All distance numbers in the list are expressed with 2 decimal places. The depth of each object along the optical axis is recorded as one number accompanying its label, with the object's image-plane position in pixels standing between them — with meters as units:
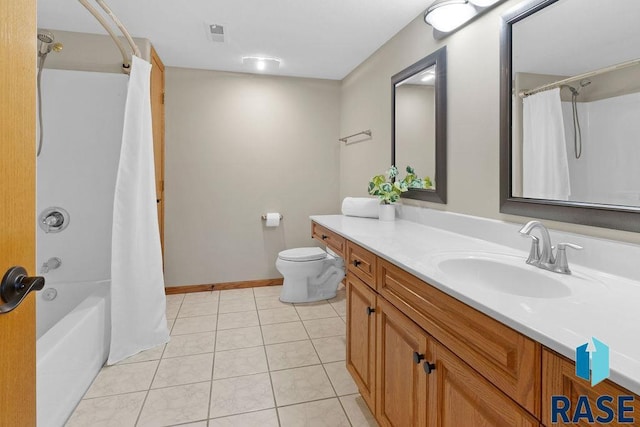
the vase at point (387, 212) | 2.34
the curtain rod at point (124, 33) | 1.75
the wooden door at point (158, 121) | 2.93
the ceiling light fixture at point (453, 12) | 1.69
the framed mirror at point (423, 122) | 2.03
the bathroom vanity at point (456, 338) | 0.66
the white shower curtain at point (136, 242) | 2.16
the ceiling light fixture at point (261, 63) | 3.05
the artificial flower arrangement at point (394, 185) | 2.23
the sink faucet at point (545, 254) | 1.12
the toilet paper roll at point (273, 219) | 3.52
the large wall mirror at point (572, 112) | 1.11
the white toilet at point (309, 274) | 3.06
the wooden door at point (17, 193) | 0.64
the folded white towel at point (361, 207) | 2.49
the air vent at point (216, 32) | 2.47
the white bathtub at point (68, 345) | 1.49
